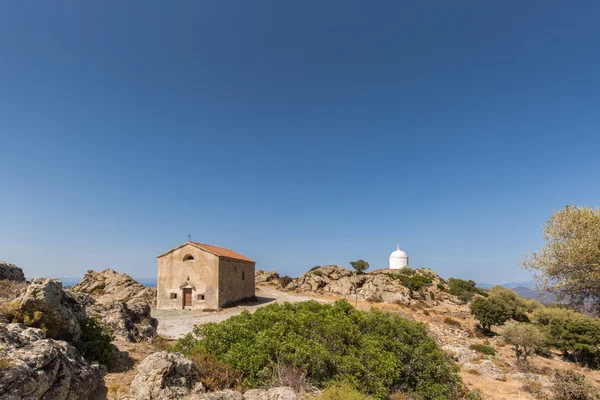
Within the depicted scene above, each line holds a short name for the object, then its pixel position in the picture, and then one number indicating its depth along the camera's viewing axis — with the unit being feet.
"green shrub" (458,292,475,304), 172.86
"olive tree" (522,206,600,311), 48.70
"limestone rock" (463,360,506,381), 59.31
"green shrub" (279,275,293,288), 175.73
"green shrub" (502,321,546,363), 80.59
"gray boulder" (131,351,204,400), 21.74
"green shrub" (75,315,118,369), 28.55
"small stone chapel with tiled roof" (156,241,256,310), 96.99
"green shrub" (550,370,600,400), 44.09
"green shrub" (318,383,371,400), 22.86
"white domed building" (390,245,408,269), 267.18
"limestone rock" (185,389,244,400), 20.54
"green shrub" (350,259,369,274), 241.14
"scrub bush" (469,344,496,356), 80.28
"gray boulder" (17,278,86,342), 25.64
